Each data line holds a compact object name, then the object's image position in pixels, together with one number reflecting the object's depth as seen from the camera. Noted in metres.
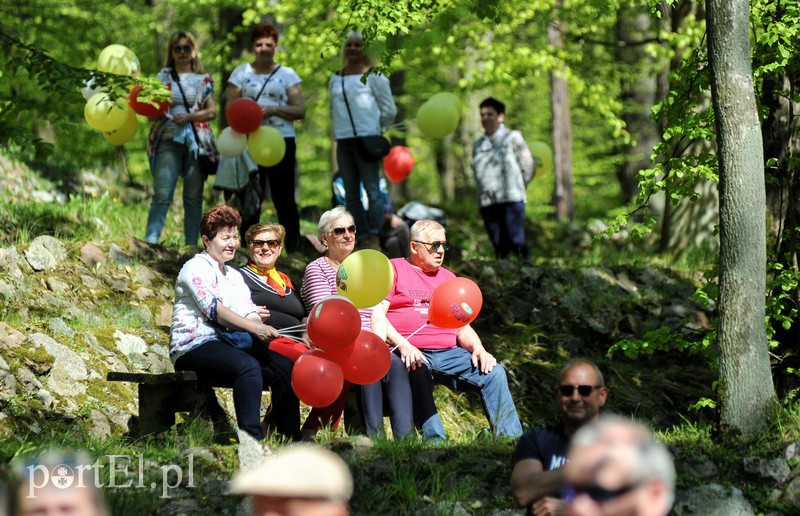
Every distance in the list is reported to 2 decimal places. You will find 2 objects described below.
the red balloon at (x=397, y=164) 24.72
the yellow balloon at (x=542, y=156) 24.39
